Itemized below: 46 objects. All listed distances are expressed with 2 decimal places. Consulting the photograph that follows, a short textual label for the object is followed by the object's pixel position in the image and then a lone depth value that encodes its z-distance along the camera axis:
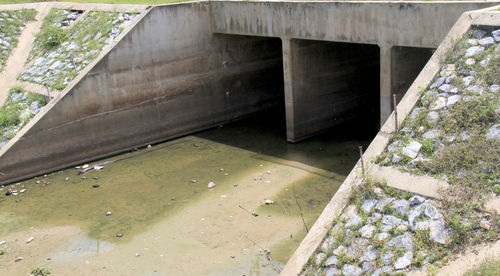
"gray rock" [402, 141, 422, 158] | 8.52
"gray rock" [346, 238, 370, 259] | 7.46
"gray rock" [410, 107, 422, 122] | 9.11
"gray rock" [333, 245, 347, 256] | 7.58
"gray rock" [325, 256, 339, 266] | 7.53
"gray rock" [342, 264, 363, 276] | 7.25
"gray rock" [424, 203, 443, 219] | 7.38
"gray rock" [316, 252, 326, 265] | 7.65
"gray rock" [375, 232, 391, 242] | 7.46
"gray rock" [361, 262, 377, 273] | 7.20
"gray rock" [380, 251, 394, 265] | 7.16
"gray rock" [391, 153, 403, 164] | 8.53
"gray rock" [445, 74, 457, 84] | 9.43
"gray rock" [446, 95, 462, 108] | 9.02
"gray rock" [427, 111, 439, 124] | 8.88
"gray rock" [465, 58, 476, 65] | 9.55
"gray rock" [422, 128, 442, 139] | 8.65
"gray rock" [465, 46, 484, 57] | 9.70
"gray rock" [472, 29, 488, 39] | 9.93
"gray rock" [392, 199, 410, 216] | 7.68
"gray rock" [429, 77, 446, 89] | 9.48
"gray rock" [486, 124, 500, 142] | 8.13
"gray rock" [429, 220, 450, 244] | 7.12
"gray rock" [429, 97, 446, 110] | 9.06
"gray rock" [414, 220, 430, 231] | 7.33
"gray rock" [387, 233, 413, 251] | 7.23
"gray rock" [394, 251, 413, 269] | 7.04
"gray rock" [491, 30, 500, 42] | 9.69
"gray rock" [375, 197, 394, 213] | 7.88
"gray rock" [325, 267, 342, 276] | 7.39
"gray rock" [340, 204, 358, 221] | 8.06
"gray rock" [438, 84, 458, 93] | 9.23
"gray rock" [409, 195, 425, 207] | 7.68
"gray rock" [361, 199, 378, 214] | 7.98
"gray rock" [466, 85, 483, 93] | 9.02
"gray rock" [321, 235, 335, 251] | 7.77
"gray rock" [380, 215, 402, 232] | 7.56
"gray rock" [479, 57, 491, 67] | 9.42
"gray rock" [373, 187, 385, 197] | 8.11
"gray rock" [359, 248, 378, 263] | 7.31
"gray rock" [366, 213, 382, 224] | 7.80
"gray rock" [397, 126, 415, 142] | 8.87
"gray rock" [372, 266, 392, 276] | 7.06
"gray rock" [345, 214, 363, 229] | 7.86
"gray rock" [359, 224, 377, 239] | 7.63
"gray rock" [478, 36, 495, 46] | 9.72
